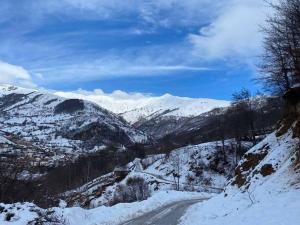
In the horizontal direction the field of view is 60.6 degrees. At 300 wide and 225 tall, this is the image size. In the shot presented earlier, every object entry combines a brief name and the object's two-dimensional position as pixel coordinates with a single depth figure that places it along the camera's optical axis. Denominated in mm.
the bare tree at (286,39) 14104
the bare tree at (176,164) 75429
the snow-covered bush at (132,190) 52231
